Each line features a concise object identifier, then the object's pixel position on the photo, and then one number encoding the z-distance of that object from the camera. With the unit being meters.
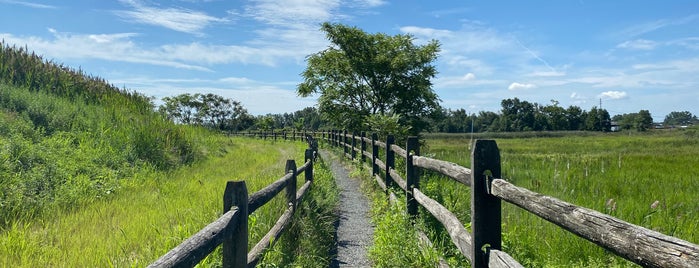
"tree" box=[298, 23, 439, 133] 27.31
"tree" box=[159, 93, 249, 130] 99.12
